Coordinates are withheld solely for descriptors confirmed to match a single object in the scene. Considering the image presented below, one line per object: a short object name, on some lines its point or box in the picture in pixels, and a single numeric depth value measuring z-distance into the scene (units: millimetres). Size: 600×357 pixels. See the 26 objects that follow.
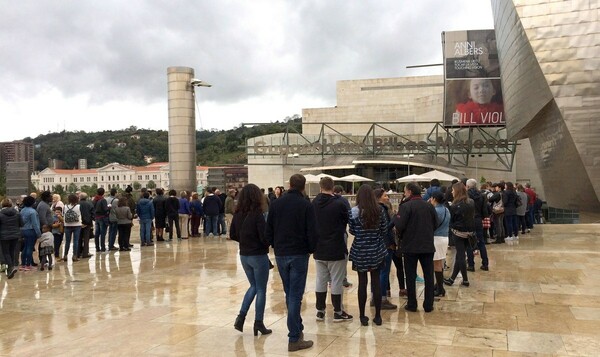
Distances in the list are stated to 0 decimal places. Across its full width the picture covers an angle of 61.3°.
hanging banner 32688
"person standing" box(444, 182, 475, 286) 7438
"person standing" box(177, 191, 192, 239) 15367
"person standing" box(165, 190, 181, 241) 14320
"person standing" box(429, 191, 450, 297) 6762
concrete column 25766
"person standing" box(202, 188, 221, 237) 15328
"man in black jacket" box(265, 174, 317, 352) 4941
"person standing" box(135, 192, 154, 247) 13427
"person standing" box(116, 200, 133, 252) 12430
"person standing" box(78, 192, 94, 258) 11203
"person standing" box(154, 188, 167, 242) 14250
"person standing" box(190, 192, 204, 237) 15766
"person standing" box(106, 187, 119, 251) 12406
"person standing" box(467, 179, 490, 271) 8516
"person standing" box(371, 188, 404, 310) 6449
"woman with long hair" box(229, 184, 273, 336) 5203
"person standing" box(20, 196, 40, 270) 9383
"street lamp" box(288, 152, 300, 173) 39688
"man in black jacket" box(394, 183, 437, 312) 6105
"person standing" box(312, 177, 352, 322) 5500
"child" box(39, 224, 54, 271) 9797
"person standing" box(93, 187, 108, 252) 12281
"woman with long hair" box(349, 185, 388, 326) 5551
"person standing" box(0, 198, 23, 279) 9109
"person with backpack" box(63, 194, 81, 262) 10727
